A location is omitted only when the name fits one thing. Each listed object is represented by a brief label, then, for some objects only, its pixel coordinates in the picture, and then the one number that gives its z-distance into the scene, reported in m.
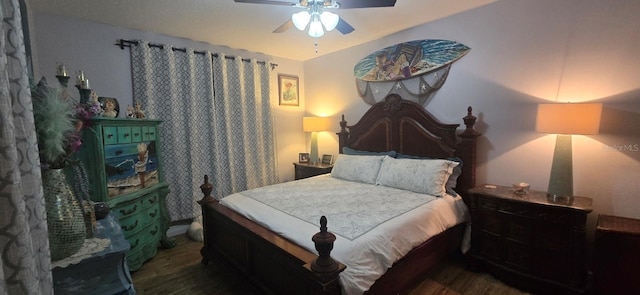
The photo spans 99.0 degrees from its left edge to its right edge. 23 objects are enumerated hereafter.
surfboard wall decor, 2.89
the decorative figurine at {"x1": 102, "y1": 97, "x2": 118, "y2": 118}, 2.43
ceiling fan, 1.84
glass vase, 0.92
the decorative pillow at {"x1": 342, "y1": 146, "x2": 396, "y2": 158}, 3.20
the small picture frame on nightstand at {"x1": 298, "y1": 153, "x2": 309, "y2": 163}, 4.38
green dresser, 2.25
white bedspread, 1.57
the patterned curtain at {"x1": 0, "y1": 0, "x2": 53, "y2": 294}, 0.47
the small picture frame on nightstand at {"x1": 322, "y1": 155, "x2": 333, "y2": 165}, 4.13
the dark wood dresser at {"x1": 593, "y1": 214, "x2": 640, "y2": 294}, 1.73
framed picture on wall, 4.32
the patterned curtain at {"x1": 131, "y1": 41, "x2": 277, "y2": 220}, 3.19
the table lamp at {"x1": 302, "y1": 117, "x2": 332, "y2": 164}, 4.09
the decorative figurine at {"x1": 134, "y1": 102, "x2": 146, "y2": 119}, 2.73
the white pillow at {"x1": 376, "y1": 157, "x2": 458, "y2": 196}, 2.49
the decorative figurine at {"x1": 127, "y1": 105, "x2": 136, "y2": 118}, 2.70
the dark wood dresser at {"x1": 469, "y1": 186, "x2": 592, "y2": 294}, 1.94
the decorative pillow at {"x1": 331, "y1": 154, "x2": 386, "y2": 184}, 3.00
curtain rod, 2.97
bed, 1.53
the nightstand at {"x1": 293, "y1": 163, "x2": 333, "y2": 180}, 3.84
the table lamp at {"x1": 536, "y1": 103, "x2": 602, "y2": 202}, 1.90
